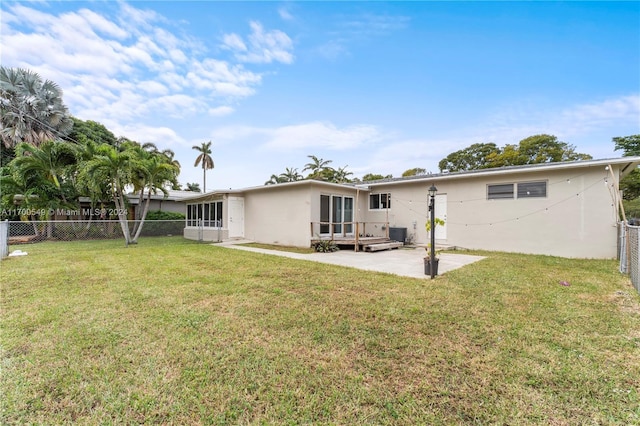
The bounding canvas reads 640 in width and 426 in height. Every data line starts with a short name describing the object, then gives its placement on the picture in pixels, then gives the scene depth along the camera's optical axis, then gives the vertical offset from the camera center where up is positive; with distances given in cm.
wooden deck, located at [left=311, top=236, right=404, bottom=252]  1030 -114
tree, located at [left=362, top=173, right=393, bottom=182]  3687 +507
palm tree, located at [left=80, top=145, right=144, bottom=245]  1112 +185
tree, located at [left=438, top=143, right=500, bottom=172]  2920 +626
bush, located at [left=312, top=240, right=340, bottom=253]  1026 -121
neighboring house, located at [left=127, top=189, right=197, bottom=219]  1859 +83
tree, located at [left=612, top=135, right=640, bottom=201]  1888 +443
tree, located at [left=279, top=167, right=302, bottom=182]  3200 +457
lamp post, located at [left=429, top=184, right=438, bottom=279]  559 -89
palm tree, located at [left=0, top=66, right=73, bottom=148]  1602 +641
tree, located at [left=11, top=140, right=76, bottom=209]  1279 +243
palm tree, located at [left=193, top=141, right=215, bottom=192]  3362 +703
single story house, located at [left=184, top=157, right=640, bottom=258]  860 +19
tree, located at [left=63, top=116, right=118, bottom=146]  1910 +625
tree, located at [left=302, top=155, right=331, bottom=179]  2791 +487
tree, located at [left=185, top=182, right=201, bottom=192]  4079 +423
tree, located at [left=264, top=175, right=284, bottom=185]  3206 +413
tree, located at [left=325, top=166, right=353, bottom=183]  2953 +430
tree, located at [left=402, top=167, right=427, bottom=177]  3516 +550
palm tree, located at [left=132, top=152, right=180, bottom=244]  1227 +185
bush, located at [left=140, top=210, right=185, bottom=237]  1803 -77
